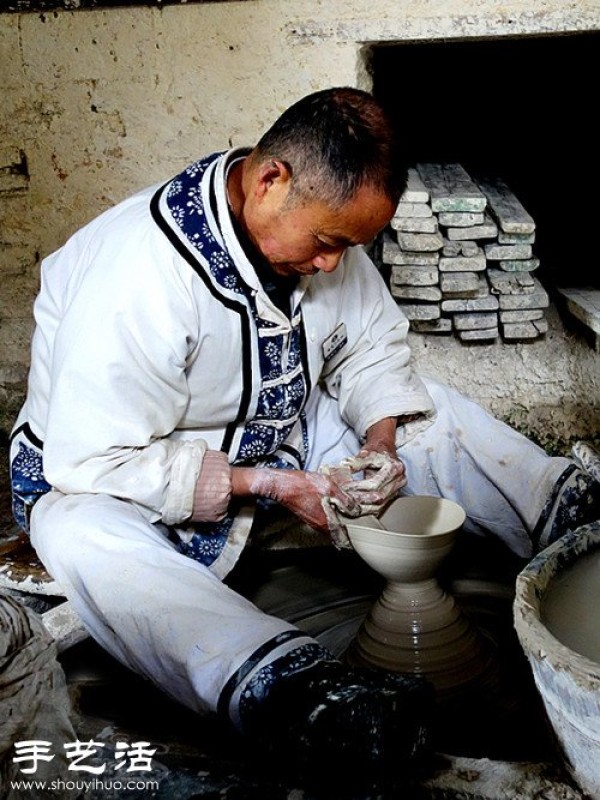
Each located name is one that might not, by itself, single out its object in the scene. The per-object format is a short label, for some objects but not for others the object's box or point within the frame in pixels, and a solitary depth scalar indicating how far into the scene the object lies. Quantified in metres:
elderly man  2.24
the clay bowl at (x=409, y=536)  2.66
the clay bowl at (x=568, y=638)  1.88
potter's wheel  2.60
